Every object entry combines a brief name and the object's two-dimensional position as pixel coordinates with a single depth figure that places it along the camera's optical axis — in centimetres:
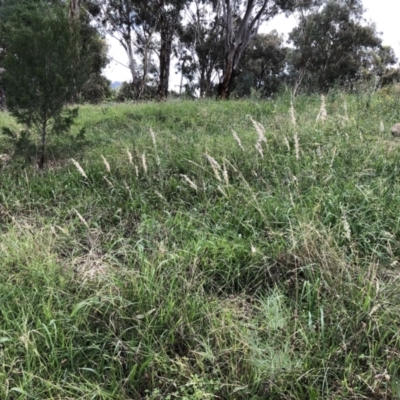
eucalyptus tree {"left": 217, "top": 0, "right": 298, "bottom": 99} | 1306
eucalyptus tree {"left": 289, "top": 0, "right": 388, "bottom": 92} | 2256
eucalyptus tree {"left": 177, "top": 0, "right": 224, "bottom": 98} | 2191
